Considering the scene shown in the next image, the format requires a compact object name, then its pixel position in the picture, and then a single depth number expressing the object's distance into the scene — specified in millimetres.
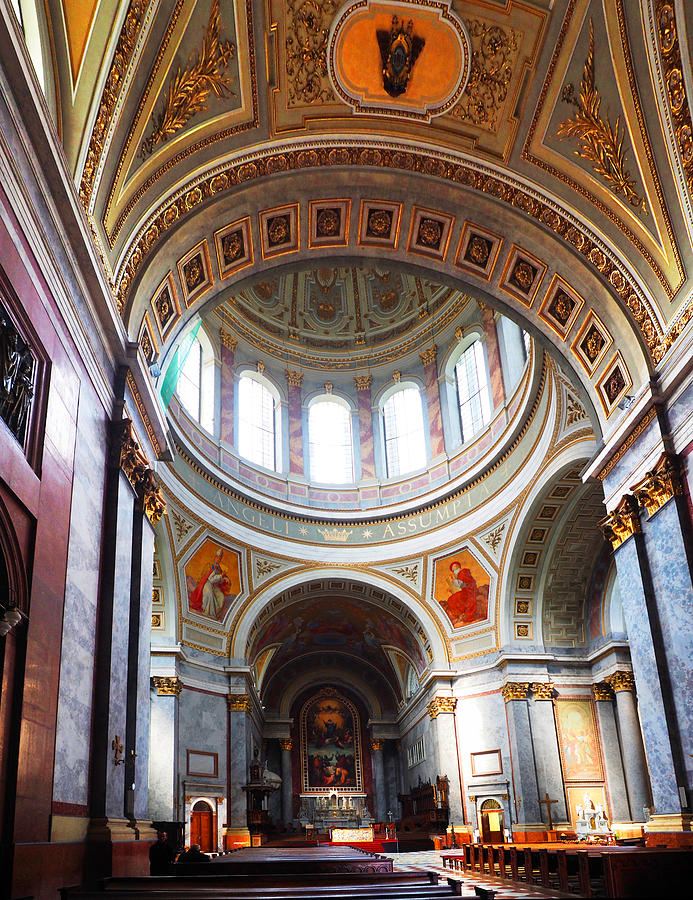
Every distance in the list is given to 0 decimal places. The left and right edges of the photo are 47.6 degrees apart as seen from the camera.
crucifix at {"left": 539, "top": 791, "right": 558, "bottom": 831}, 20047
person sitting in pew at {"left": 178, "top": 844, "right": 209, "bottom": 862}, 10141
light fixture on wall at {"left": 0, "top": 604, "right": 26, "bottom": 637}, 6305
